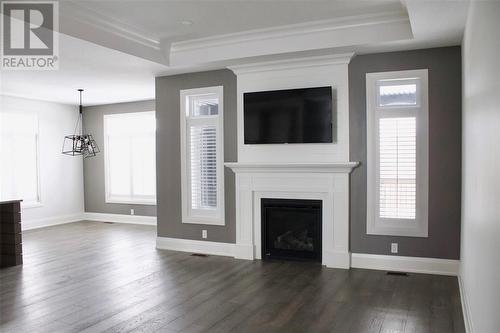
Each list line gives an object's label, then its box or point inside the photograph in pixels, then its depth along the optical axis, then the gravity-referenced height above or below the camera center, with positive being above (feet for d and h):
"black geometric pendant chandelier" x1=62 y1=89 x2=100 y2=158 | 30.22 +1.14
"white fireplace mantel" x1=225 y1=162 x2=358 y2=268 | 16.98 -1.66
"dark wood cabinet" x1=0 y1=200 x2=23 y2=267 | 17.97 -3.37
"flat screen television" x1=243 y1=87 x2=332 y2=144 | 17.04 +1.76
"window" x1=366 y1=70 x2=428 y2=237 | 15.90 +0.10
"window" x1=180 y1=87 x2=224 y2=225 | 19.52 +0.06
